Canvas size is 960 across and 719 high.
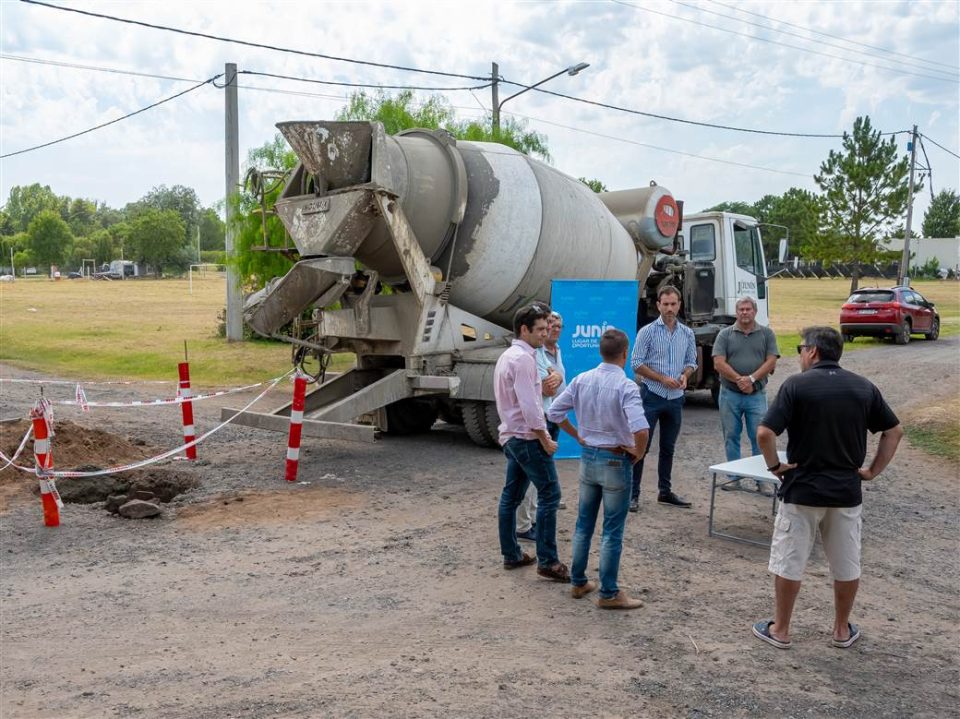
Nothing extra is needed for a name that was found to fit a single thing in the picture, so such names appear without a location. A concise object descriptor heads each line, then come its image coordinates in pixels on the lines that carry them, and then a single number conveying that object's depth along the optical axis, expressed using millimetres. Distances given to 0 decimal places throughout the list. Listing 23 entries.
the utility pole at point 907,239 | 40219
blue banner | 9227
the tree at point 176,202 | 132000
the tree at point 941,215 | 90000
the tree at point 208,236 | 123275
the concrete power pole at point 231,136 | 20219
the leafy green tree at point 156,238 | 91438
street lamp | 21162
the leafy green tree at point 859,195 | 49969
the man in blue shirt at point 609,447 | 5043
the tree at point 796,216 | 52656
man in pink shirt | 5395
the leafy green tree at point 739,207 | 102375
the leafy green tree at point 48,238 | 90375
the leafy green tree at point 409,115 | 19641
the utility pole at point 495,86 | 22062
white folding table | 6215
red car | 24750
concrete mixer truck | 8672
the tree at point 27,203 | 126594
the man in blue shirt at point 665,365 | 7281
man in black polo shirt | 4418
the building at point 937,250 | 84438
